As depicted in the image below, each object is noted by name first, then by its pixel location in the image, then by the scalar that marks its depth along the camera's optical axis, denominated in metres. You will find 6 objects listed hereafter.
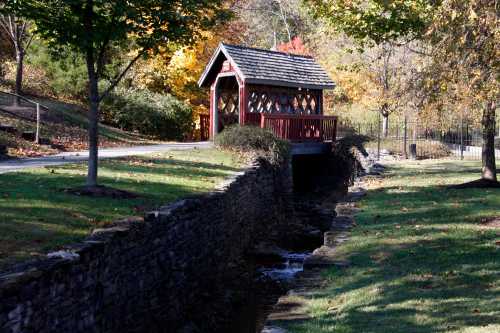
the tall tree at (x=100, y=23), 10.73
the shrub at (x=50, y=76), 32.69
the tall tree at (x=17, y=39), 25.84
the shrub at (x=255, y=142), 21.86
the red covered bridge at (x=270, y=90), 25.77
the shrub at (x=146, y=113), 31.55
